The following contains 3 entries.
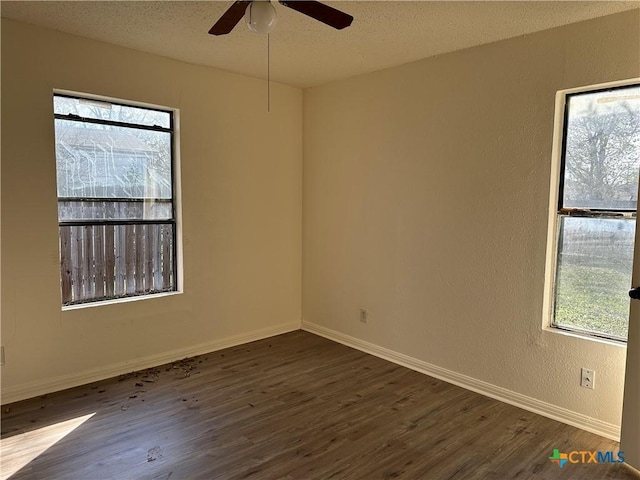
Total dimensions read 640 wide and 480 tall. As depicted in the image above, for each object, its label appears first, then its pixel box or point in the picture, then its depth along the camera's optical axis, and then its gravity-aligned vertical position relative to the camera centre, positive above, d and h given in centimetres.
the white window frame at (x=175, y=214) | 349 -7
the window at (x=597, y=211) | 259 +2
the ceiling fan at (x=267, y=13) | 187 +86
